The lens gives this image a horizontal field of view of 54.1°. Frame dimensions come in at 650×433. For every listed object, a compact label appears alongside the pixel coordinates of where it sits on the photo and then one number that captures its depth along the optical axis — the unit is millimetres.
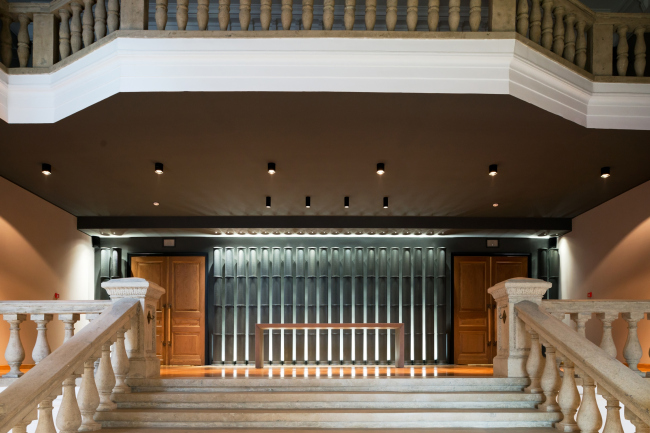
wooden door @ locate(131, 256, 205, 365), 12125
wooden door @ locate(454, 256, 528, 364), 12180
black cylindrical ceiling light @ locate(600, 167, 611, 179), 7805
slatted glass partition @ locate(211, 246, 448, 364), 12258
